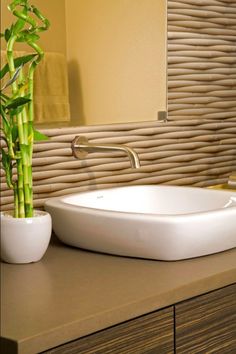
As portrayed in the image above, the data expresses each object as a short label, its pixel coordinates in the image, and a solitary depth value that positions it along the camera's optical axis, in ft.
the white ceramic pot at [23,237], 5.56
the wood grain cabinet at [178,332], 4.73
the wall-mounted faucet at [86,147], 6.49
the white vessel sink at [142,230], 5.60
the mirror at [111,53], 6.57
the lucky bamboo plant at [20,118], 5.64
